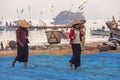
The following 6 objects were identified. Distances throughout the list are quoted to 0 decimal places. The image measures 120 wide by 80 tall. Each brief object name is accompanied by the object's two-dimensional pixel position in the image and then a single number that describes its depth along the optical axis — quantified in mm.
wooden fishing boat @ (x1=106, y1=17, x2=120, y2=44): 18438
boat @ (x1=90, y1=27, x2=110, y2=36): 57384
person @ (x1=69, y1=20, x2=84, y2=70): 9430
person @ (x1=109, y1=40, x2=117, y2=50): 16375
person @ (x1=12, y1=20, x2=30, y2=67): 9898
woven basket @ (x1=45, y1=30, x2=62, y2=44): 17438
